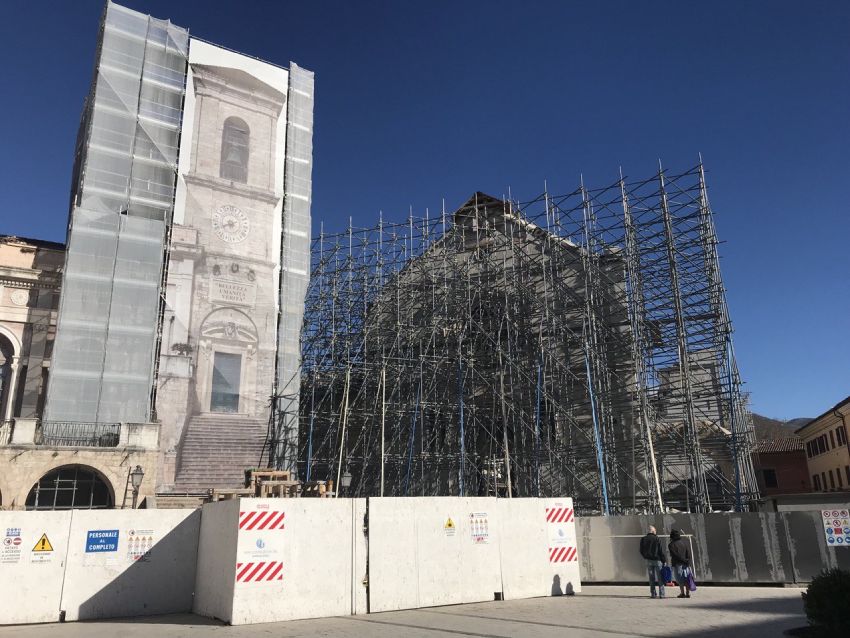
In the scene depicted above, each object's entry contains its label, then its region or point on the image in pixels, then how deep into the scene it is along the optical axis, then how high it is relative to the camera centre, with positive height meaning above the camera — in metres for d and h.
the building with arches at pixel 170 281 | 22.20 +9.19
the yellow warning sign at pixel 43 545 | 11.66 +0.02
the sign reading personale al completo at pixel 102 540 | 11.99 +0.08
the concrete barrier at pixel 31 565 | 11.30 -0.29
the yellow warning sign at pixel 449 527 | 12.55 +0.17
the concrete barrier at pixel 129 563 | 11.79 -0.32
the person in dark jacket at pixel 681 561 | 12.96 -0.53
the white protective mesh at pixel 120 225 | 22.56 +10.76
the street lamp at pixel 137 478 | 17.20 +1.58
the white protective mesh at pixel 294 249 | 26.20 +11.43
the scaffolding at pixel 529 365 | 23.50 +6.14
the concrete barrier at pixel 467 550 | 11.91 -0.25
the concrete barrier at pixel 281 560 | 10.61 -0.30
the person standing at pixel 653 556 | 12.88 -0.42
